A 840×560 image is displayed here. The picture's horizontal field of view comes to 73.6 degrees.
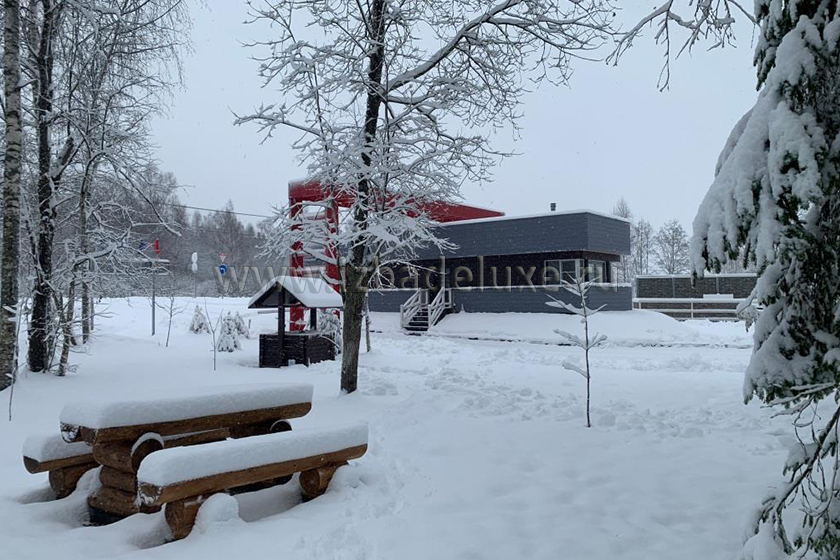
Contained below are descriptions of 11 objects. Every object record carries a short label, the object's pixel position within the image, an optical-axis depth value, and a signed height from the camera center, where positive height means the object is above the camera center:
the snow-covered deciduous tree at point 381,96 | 8.29 +3.04
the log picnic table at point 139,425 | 3.78 -0.96
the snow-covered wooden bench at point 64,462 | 4.07 -1.25
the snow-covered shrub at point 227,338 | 15.66 -1.29
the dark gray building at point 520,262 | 22.02 +1.19
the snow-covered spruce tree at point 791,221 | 2.41 +0.31
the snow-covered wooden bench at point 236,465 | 3.40 -1.18
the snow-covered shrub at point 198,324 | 22.72 -1.29
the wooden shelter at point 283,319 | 13.41 -0.67
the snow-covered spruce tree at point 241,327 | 17.75 -1.23
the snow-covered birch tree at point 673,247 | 54.03 +4.07
